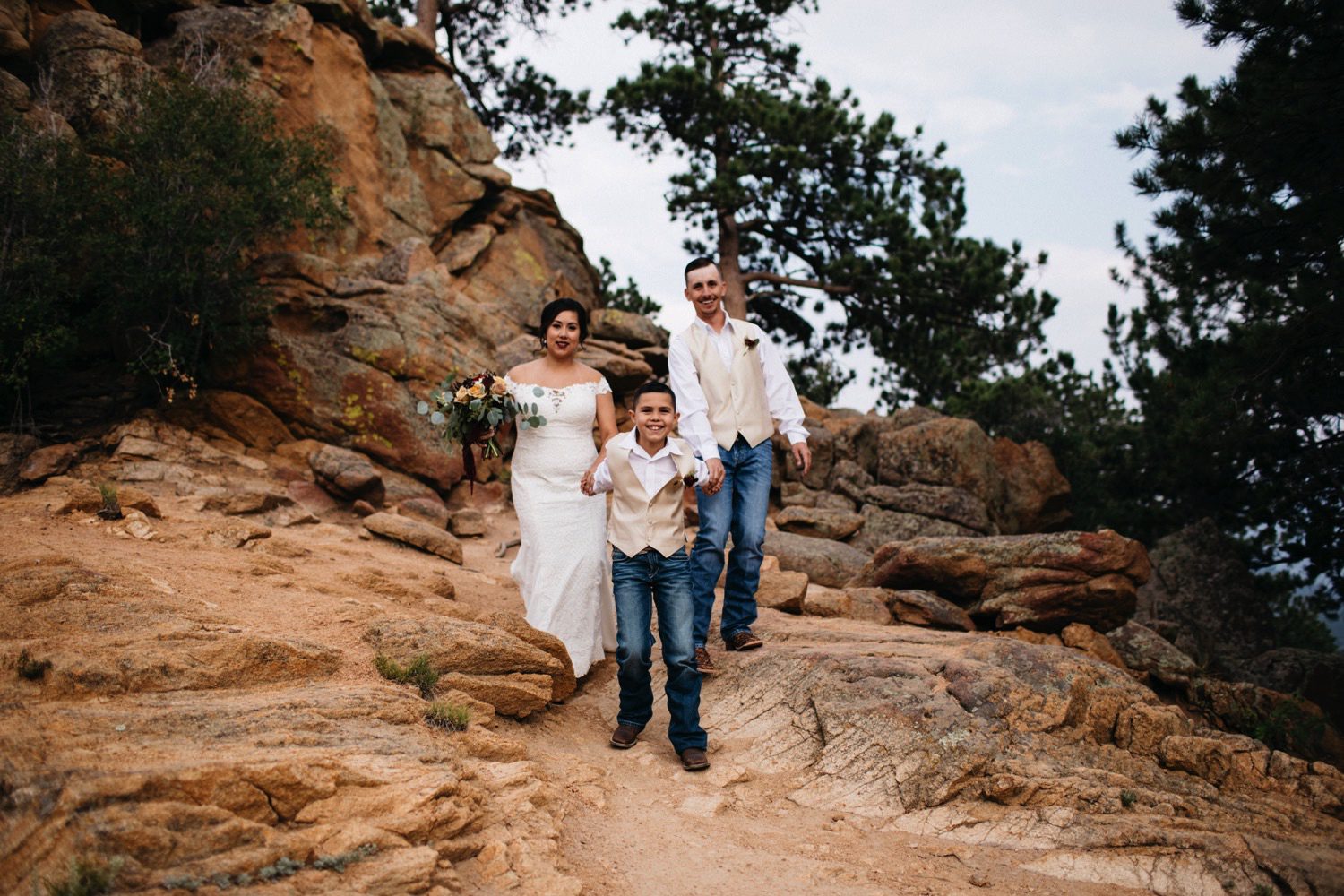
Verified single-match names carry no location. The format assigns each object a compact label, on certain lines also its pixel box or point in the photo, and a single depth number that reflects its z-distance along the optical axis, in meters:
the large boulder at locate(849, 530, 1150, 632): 8.26
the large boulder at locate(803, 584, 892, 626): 8.39
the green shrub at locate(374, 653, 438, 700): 4.97
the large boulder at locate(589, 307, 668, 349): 16.50
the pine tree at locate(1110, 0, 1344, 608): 8.56
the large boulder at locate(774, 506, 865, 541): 13.12
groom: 6.16
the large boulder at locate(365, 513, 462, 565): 9.57
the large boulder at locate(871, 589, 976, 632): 8.34
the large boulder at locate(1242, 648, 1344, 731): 9.77
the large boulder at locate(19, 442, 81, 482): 8.98
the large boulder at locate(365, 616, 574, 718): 5.23
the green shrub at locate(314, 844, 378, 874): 3.28
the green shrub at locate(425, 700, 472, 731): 4.68
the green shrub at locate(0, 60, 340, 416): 9.53
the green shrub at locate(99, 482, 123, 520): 7.49
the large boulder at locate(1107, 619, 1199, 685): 8.04
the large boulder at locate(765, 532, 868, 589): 10.48
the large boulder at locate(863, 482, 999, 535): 14.12
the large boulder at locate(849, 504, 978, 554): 13.80
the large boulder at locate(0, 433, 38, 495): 8.77
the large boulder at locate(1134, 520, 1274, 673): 13.04
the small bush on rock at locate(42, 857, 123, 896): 2.72
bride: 6.48
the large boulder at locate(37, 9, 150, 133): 11.51
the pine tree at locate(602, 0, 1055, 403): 18.44
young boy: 5.34
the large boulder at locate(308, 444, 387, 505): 10.55
